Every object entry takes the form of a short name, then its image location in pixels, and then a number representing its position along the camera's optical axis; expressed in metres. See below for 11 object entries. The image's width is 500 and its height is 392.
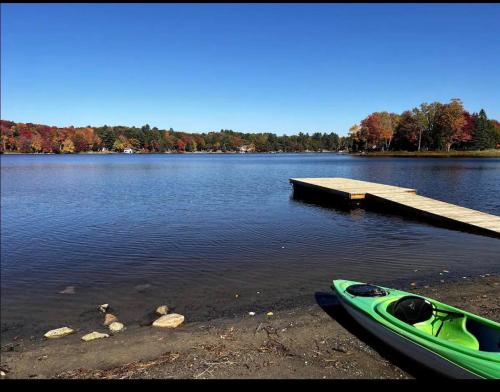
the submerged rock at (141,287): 11.68
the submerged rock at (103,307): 10.38
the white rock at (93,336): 8.52
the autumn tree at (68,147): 192.12
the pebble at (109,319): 9.59
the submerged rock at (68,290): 11.76
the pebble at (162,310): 10.05
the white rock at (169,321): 9.18
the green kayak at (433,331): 5.88
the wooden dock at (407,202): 18.66
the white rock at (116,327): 9.09
